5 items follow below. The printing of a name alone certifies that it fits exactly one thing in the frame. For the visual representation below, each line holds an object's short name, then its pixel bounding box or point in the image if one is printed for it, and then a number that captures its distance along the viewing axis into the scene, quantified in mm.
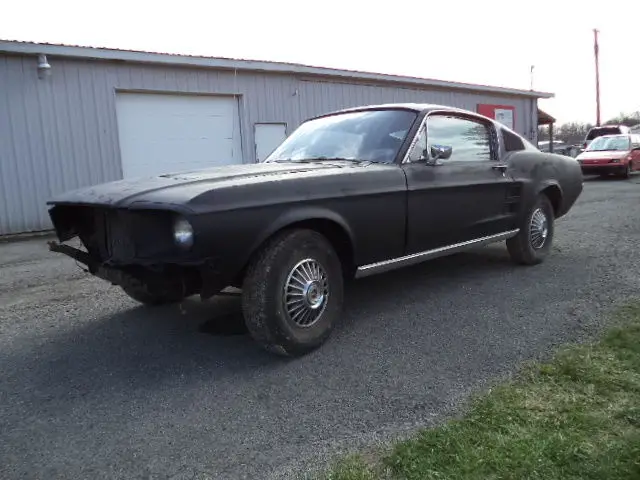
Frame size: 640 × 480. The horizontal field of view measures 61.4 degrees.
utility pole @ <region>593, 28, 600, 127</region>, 41625
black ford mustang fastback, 2982
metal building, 9242
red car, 17500
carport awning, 25016
